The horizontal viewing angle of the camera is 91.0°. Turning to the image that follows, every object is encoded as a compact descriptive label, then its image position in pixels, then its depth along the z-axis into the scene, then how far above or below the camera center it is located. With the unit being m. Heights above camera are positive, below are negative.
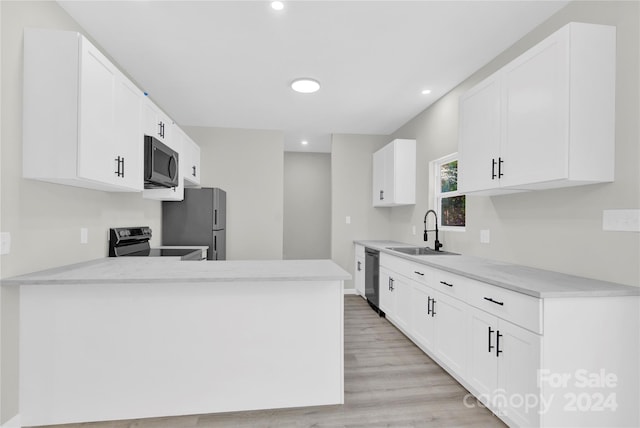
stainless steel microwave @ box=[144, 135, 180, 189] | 2.66 +0.44
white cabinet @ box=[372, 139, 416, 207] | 4.37 +0.61
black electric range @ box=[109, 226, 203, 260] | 2.79 -0.32
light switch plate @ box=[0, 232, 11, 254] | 1.69 -0.16
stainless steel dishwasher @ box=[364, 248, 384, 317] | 4.12 -0.87
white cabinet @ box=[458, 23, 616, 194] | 1.78 +0.63
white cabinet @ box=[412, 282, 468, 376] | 2.29 -0.91
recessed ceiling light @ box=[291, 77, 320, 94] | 3.26 +1.37
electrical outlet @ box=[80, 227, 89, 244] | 2.38 -0.17
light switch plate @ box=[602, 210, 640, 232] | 1.69 -0.02
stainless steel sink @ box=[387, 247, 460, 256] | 3.56 -0.42
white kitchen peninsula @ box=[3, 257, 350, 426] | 1.83 -0.78
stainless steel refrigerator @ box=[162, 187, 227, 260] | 4.04 -0.08
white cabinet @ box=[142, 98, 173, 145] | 2.78 +0.87
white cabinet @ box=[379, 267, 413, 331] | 3.24 -0.93
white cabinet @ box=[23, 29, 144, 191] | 1.84 +0.63
